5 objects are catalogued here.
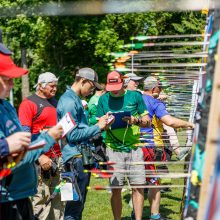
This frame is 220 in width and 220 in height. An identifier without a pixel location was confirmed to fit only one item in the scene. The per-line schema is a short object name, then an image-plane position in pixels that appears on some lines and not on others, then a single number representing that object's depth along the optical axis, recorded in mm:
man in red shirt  11680
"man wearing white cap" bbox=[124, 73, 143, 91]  14210
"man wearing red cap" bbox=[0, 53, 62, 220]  6879
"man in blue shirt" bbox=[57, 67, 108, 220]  10844
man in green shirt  12266
